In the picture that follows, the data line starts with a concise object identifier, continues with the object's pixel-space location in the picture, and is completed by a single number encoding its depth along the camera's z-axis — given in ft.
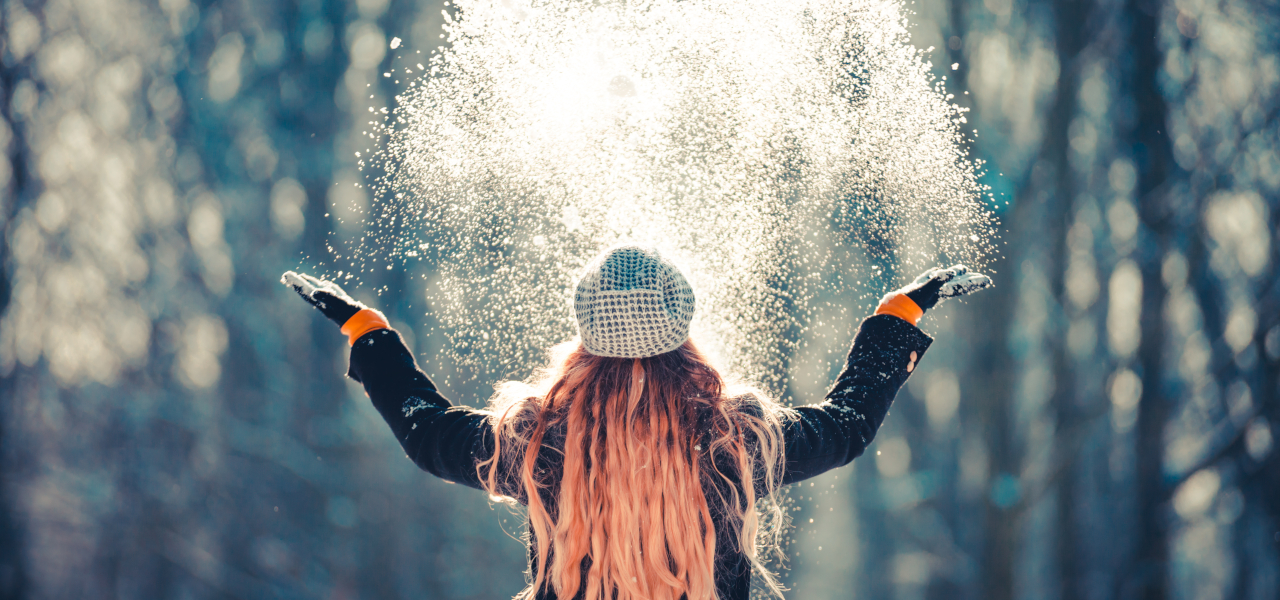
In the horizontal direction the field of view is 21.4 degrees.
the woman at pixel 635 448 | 17.49
